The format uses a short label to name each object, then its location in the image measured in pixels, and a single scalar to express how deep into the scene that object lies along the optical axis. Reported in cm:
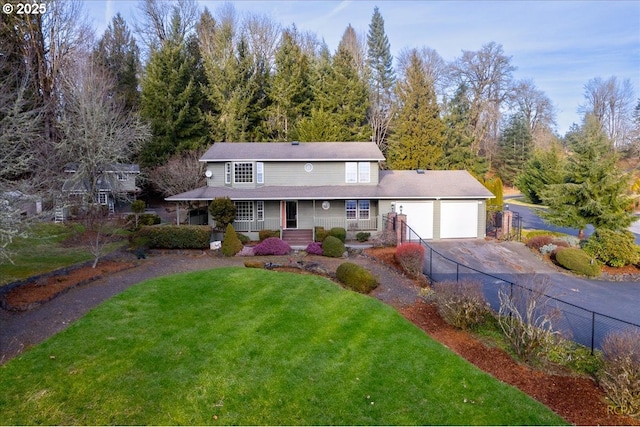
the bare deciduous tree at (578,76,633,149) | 5872
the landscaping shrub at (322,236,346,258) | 1814
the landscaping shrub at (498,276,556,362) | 782
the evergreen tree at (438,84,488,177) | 4025
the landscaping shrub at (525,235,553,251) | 1967
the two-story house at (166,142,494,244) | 2291
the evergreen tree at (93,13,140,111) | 3991
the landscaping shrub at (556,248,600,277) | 1648
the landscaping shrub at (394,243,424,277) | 1468
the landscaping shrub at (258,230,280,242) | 2170
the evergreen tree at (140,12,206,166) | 3553
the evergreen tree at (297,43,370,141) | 3750
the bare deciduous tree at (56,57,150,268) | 2070
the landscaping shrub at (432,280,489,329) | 941
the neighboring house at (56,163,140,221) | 2241
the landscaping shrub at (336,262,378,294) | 1259
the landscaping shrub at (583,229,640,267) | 1688
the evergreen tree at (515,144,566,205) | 3842
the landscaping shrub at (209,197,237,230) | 2041
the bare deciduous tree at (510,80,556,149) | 5886
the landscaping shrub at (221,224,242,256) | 1828
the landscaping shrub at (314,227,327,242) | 2142
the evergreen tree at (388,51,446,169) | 3656
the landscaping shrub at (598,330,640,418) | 590
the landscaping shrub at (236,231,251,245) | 2126
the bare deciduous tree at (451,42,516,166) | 4897
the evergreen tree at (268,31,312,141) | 3853
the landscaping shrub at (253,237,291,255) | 1873
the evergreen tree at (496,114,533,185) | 5375
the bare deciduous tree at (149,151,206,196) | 2889
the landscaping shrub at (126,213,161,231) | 2606
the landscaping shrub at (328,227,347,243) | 2131
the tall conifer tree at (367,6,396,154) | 4322
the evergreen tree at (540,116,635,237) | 1928
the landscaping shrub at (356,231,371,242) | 2191
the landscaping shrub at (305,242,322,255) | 1895
